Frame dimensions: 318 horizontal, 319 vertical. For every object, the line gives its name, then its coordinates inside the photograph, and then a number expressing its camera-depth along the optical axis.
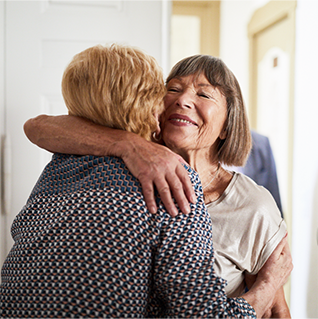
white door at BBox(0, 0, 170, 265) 2.04
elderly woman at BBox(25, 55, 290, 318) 1.28
